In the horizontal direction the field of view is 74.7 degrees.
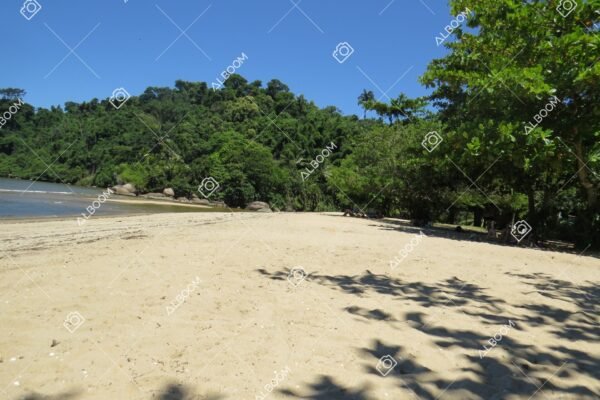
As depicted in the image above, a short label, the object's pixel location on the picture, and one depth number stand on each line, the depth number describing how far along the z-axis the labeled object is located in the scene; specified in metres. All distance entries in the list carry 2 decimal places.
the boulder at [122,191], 73.62
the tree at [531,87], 12.36
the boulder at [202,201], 65.96
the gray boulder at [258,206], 60.16
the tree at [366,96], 83.26
